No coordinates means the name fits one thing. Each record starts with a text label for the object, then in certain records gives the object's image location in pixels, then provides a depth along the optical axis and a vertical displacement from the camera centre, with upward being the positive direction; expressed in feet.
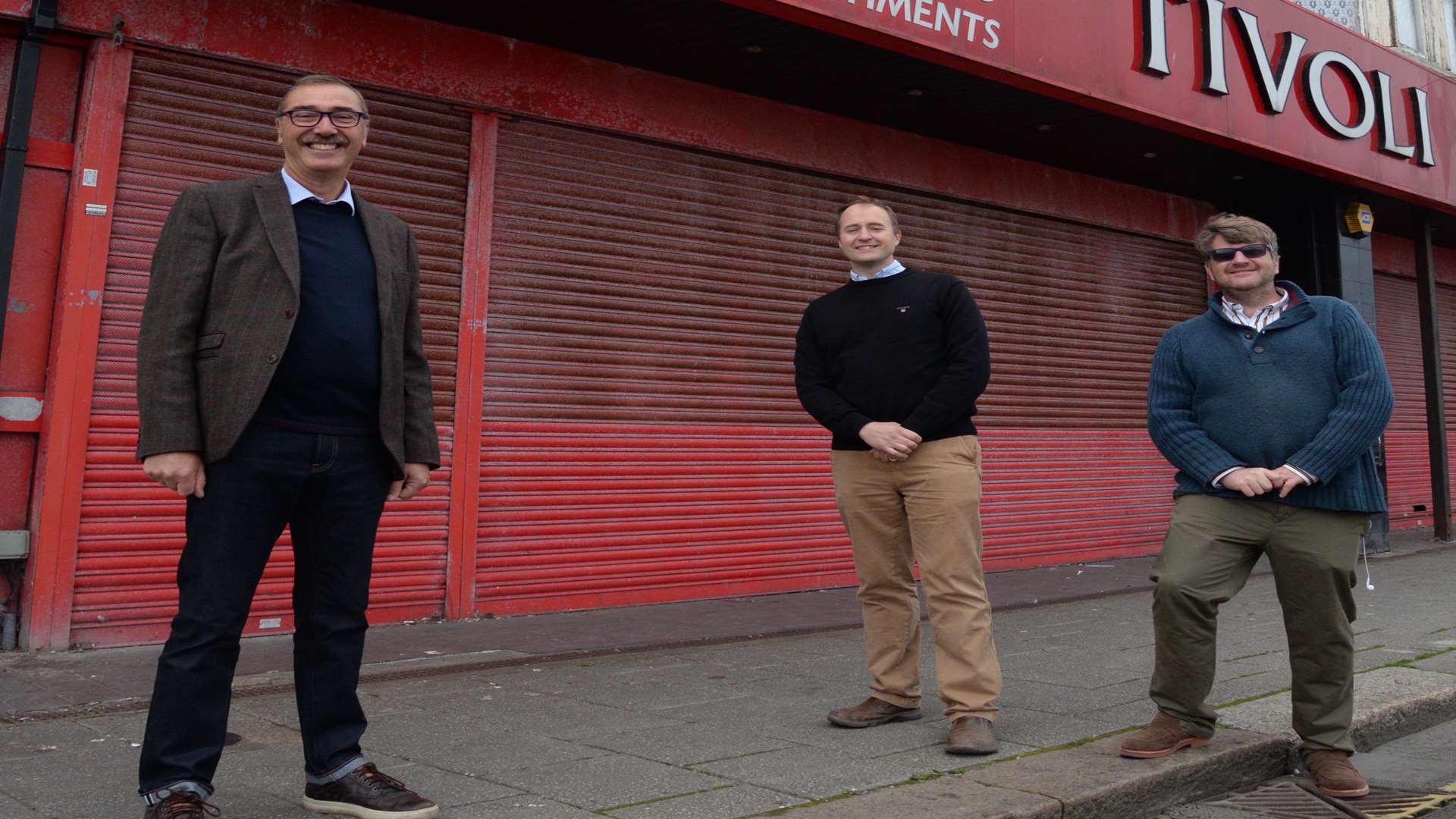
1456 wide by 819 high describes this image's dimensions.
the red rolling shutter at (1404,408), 45.06 +6.17
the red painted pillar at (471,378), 23.11 +3.30
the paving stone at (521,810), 10.27 -2.41
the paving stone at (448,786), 10.87 -2.40
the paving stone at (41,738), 12.77 -2.39
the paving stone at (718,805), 10.27 -2.36
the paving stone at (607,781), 10.86 -2.34
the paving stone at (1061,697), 15.14 -1.94
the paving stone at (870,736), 12.82 -2.16
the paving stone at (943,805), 10.21 -2.30
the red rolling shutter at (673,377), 24.21 +3.94
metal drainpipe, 18.75 +6.73
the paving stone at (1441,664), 17.75 -1.58
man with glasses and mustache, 9.58 +1.00
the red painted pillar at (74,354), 18.75 +2.96
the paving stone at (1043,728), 13.32 -2.08
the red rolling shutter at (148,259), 19.45 +4.78
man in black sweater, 13.11 +1.15
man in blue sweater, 12.32 +0.70
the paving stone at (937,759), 11.99 -2.21
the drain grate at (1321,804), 11.75 -2.54
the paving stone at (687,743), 12.55 -2.24
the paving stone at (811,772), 11.21 -2.27
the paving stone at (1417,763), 13.04 -2.41
